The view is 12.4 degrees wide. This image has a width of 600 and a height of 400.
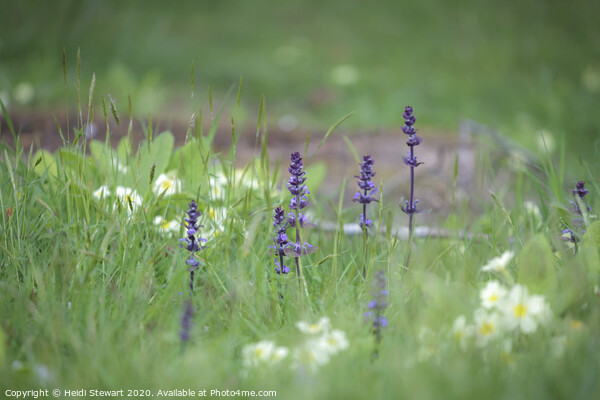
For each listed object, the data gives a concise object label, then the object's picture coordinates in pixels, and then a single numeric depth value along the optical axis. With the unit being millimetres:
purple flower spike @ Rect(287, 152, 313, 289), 2532
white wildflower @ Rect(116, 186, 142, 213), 2694
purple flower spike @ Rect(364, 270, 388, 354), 2468
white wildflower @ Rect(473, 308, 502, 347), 2436
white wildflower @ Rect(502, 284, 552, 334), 2445
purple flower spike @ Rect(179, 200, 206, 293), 2504
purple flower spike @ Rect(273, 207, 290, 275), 2547
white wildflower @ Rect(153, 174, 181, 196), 2741
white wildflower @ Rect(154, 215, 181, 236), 2665
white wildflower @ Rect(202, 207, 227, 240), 2632
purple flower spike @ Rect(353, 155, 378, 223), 2544
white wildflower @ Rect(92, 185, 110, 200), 2720
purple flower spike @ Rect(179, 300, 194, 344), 2415
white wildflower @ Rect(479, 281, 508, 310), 2461
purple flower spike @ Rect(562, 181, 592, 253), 2558
